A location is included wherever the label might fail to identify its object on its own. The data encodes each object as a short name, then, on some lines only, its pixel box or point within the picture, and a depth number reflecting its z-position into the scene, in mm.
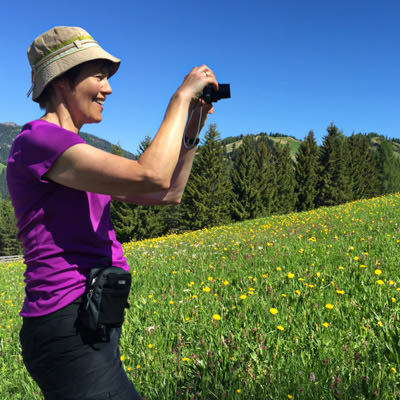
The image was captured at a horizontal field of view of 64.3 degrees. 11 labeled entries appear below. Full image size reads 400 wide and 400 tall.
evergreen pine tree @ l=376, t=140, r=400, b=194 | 62812
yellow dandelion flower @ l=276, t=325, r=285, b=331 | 2978
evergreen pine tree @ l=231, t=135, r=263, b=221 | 40688
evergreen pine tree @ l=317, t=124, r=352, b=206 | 47562
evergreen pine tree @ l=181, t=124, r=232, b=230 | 37406
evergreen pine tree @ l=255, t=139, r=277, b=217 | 42969
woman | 1225
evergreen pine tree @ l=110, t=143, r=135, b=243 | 38125
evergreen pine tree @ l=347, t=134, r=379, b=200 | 52094
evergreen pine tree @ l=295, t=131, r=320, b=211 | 48031
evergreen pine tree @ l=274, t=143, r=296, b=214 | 47156
